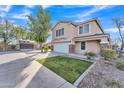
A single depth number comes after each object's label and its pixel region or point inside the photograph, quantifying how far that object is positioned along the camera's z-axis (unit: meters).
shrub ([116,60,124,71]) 4.65
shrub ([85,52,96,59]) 5.83
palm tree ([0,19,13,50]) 14.60
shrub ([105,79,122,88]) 2.95
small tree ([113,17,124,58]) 8.77
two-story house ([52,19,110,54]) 7.63
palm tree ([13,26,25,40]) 15.85
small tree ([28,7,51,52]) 9.55
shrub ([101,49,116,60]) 5.69
